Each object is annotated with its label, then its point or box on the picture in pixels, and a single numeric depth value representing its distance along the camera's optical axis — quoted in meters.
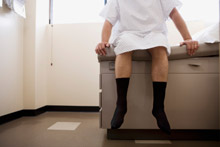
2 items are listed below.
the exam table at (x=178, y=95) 0.80
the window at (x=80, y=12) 1.82
